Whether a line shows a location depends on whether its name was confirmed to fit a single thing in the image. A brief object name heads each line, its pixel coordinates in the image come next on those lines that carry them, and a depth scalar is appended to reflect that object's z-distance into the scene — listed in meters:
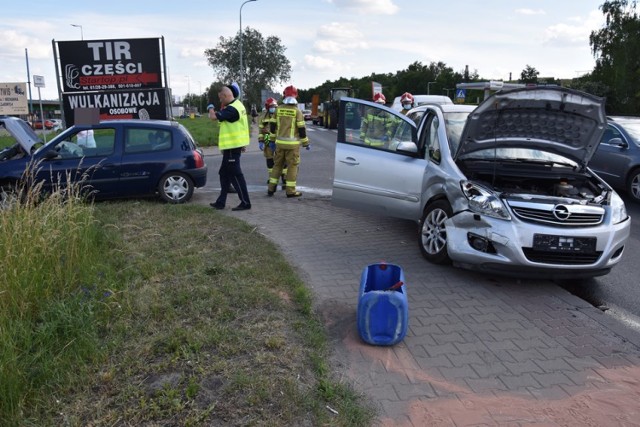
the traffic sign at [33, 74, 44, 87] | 19.58
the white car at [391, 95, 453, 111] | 17.25
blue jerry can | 3.72
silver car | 4.77
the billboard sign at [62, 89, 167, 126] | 13.45
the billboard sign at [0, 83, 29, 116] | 20.41
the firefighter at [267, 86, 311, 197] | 8.84
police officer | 7.91
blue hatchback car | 8.23
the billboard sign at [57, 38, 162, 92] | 13.27
